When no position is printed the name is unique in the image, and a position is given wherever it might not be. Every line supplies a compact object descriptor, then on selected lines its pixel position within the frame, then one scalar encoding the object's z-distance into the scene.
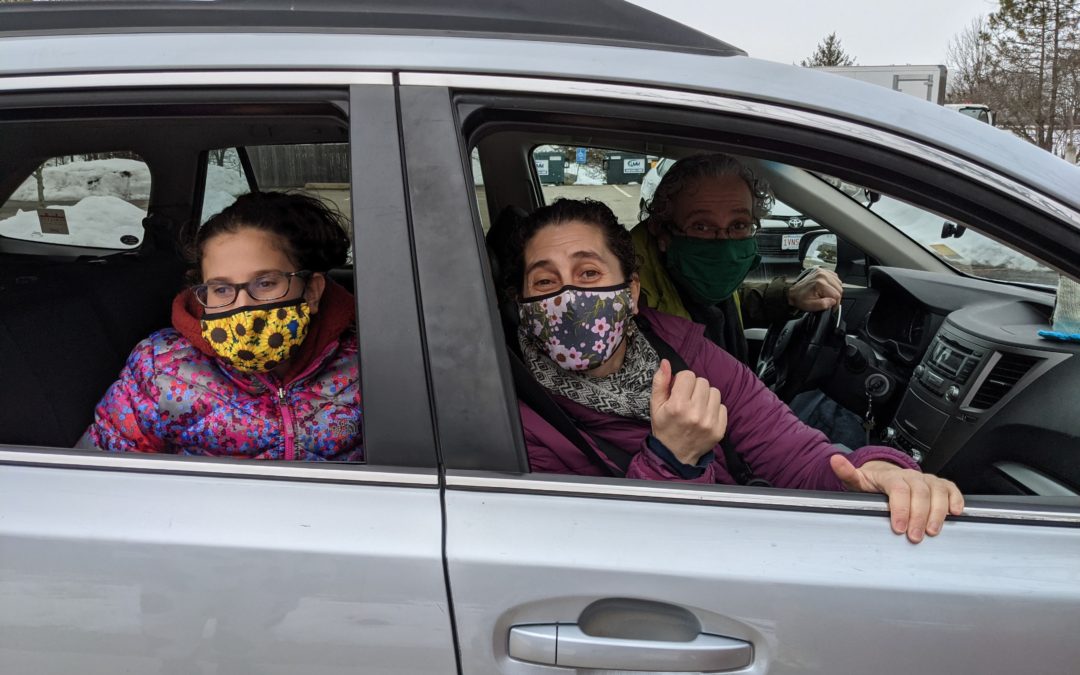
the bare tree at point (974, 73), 19.16
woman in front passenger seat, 1.38
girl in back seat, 1.57
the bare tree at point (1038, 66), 16.31
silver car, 1.08
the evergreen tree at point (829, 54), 43.97
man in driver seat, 2.49
